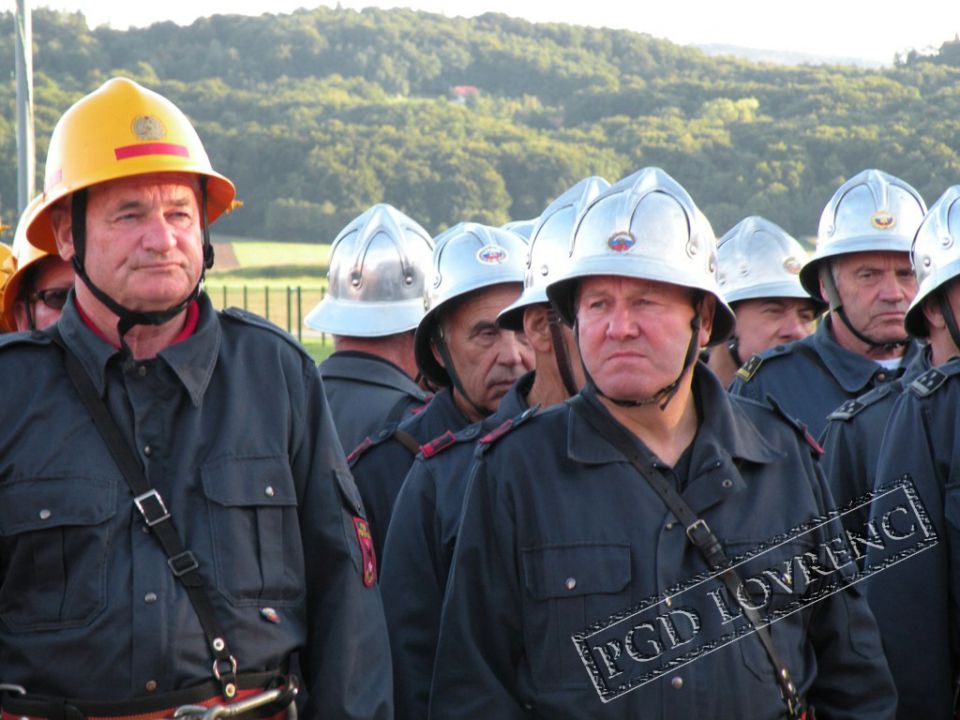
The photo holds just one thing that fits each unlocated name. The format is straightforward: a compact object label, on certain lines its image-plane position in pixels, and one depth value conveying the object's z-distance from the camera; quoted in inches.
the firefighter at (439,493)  307.1
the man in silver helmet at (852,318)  512.1
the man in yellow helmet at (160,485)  257.1
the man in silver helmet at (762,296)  624.7
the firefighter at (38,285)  430.3
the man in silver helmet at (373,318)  462.6
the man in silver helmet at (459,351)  395.5
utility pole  1245.1
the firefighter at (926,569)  326.6
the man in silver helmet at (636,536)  265.7
